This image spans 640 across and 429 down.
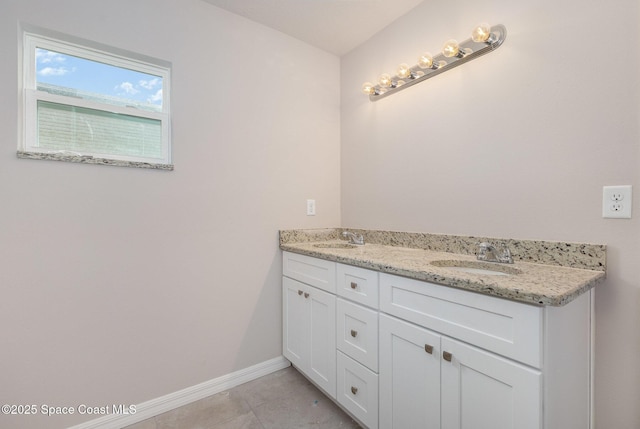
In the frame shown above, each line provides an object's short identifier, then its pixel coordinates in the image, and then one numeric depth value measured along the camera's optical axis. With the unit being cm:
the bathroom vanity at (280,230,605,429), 80
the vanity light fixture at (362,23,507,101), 131
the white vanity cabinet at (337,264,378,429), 125
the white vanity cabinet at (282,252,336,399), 150
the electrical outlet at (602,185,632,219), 100
